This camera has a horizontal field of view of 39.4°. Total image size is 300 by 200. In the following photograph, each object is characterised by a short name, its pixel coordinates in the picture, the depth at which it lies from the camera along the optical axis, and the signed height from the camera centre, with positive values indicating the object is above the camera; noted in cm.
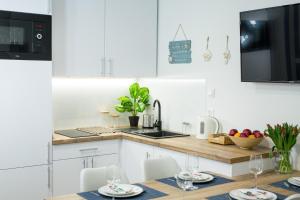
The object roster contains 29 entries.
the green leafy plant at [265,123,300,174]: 309 -29
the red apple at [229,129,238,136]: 348 -23
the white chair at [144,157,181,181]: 298 -46
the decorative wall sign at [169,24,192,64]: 426 +56
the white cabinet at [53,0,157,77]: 404 +68
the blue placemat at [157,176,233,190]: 259 -49
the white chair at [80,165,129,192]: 264 -46
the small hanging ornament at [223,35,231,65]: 382 +46
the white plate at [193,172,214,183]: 264 -47
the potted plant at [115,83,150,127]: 470 +3
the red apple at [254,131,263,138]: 336 -24
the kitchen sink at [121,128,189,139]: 418 -29
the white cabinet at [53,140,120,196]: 382 -53
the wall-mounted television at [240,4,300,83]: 314 +48
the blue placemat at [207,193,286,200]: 232 -52
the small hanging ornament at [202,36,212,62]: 401 +48
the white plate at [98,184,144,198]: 230 -49
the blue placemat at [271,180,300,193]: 256 -51
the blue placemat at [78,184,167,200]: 231 -51
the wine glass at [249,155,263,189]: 249 -36
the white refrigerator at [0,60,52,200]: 351 -21
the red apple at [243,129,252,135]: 340 -22
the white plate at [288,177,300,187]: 262 -49
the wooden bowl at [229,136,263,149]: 335 -30
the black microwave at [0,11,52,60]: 352 +60
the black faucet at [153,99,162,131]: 451 -18
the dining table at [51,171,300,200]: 234 -51
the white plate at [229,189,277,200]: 228 -51
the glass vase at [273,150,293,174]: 310 -44
